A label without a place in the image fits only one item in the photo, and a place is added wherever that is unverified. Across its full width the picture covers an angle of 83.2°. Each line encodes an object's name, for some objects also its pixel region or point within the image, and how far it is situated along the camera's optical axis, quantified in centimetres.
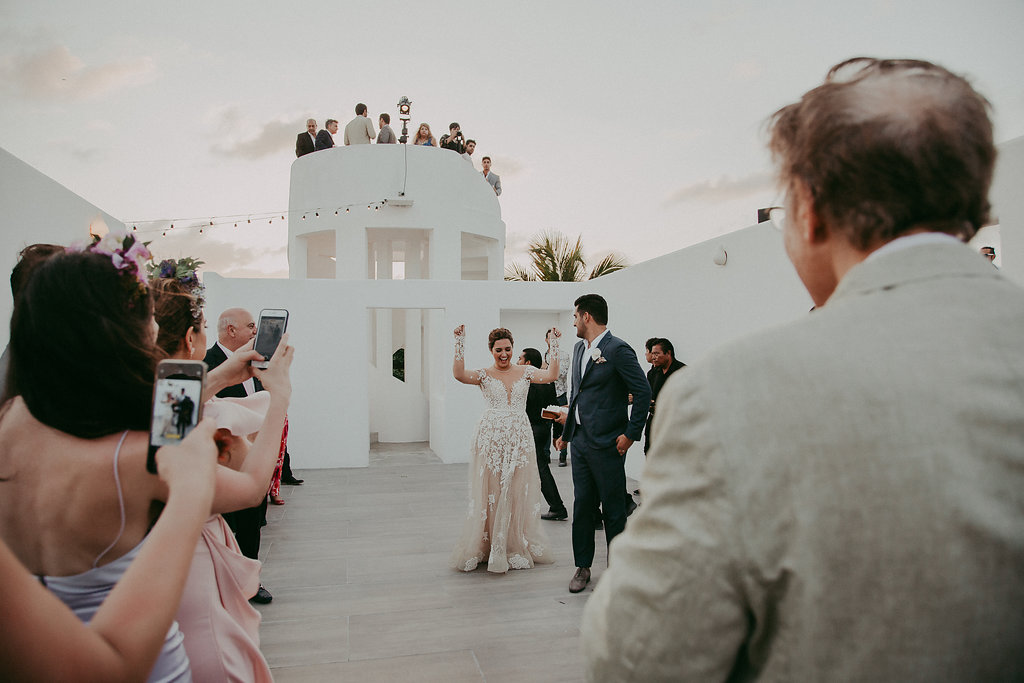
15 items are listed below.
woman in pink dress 155
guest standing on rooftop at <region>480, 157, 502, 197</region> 1317
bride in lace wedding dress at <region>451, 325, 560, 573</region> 482
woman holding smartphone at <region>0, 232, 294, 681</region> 113
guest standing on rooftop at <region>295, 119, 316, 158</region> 1162
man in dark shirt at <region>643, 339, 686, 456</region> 621
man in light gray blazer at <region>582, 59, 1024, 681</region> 58
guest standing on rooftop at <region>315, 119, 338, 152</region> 1144
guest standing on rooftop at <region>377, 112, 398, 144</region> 1145
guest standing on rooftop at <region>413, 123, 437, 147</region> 1159
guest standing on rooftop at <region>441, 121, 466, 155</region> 1204
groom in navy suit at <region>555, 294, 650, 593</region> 420
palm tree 1639
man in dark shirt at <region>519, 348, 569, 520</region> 644
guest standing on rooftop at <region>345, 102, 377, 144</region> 1130
